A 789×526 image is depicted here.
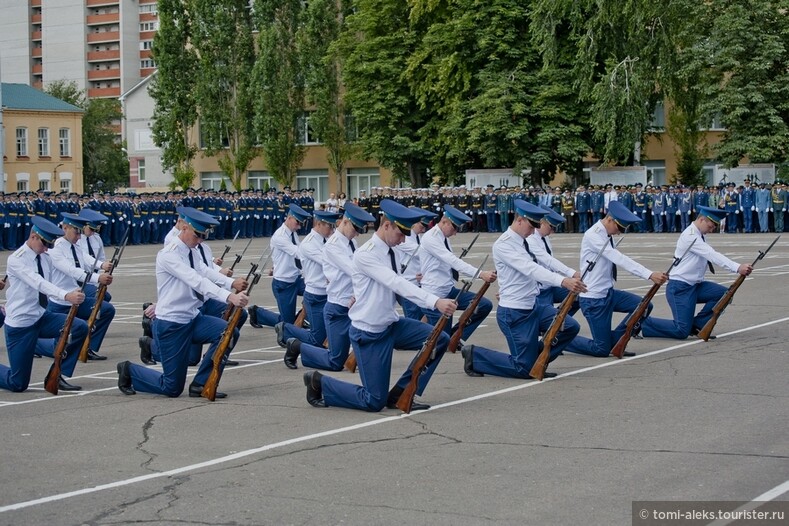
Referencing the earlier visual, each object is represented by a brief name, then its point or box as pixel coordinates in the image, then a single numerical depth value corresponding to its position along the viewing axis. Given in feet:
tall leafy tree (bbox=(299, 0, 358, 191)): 219.20
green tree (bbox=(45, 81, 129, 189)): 338.54
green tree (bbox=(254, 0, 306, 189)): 221.05
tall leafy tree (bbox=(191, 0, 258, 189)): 229.04
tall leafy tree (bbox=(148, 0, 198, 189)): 233.35
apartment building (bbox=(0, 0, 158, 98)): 430.61
